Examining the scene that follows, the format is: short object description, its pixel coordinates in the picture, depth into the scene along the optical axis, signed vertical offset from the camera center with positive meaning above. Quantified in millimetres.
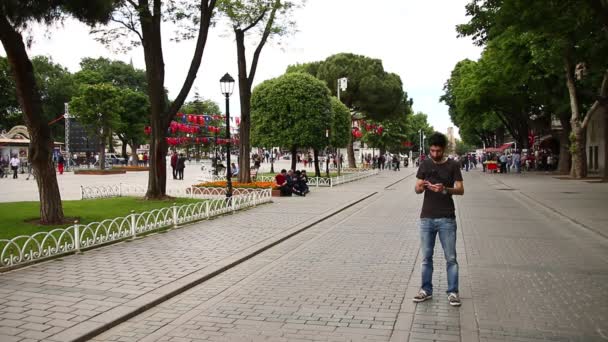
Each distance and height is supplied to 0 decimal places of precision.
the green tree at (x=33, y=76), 9438 +1841
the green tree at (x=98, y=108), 39656 +4703
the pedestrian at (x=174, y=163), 32156 +200
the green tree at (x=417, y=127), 105294 +6884
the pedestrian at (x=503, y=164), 42406 -635
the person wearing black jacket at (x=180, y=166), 31706 +2
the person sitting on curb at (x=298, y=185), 20562 -912
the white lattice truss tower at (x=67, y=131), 43969 +3350
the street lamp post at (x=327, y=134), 28228 +1522
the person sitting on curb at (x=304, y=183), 20844 -841
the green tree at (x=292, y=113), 27484 +2713
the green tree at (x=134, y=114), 57750 +6039
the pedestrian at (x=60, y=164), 38062 +376
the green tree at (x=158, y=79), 15672 +2698
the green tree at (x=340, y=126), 32781 +2333
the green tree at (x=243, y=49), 21453 +4952
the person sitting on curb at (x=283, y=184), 20203 -842
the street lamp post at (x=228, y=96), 15273 +2036
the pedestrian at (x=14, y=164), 34012 +462
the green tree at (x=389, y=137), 71375 +3391
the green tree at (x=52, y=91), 57906 +9326
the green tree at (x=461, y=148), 157500 +3035
